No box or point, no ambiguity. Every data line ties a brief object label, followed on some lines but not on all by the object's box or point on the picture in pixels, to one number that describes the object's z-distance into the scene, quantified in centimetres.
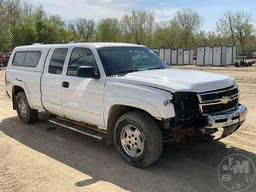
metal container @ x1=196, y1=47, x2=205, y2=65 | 2780
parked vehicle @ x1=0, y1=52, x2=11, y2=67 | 2456
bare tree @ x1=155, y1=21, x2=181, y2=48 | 4805
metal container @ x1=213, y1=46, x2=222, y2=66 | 2643
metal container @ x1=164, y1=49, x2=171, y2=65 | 2993
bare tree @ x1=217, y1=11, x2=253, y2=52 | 4743
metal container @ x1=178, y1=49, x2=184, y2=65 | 2964
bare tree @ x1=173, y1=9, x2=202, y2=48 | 4946
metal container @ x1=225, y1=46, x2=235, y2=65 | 2637
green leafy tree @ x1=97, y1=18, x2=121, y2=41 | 4813
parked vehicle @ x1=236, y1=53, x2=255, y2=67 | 2519
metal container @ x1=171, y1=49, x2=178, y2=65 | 2965
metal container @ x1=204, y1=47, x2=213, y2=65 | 2714
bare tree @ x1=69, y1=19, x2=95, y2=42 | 5075
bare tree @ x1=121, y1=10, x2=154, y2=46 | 4950
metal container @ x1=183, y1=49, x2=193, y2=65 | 2985
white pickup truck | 320
